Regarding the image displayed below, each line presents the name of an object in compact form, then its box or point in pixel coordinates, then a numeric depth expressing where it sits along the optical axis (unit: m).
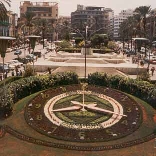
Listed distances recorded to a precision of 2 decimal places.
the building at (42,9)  163.38
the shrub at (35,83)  23.07
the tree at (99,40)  81.38
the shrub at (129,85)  22.84
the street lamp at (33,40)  35.19
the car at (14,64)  49.11
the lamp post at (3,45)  21.03
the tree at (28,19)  93.12
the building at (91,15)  175.75
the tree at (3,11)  26.17
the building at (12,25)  118.69
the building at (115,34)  192.82
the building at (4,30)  98.69
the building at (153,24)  105.47
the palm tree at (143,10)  76.69
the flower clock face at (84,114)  16.53
